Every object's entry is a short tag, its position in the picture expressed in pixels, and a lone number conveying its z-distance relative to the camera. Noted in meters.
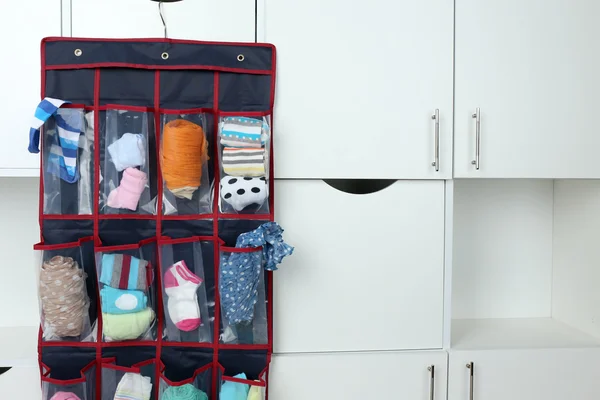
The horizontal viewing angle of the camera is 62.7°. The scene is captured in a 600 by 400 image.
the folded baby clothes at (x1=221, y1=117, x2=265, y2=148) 1.43
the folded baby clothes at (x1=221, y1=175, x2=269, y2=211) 1.42
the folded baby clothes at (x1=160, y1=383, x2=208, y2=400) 1.41
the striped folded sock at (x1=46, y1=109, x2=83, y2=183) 1.44
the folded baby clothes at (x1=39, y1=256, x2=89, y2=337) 1.39
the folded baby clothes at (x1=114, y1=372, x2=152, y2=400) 1.45
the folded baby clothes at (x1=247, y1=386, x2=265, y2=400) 1.45
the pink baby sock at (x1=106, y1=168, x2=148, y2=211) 1.43
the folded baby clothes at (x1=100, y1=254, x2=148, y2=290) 1.40
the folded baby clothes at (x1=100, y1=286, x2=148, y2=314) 1.40
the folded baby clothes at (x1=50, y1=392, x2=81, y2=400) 1.43
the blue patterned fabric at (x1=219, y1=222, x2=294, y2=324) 1.41
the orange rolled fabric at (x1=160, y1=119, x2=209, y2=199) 1.39
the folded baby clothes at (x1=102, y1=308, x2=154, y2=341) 1.40
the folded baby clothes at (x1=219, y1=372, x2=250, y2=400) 1.46
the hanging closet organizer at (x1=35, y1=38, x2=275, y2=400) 1.45
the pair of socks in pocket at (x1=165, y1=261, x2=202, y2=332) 1.46
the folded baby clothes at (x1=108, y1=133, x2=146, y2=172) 1.43
